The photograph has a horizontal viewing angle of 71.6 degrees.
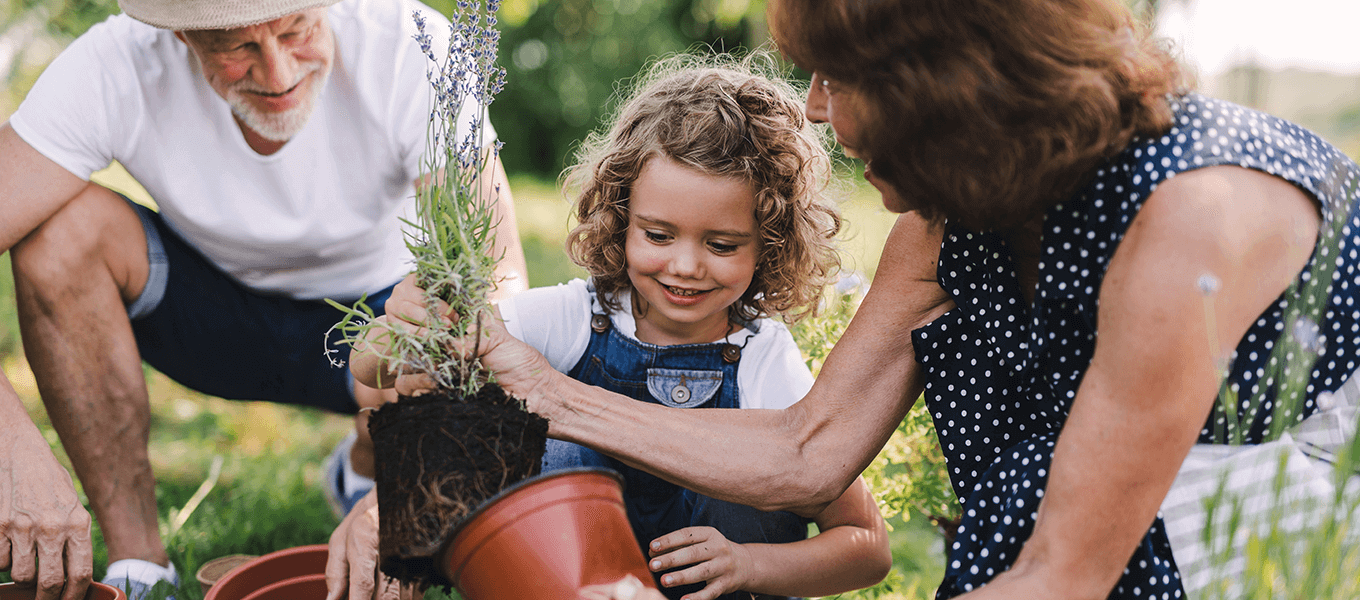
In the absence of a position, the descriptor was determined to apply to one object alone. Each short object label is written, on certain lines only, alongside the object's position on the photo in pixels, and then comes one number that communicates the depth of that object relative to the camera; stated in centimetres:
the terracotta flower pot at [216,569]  222
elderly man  239
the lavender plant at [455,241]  160
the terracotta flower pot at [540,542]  138
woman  134
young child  203
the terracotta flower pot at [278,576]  195
